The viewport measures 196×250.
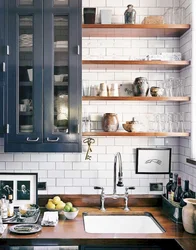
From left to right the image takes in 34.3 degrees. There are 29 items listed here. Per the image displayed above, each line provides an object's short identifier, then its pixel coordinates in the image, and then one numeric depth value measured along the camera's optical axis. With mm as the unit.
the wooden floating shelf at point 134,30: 2621
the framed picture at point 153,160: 2867
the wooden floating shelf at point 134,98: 2658
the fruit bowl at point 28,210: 2487
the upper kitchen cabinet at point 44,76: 2518
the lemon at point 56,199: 2673
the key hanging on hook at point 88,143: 2836
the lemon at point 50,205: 2645
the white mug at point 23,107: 2533
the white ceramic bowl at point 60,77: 2541
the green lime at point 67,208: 2482
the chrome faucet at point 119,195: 2701
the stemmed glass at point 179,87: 2773
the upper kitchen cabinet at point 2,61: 2514
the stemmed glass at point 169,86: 2777
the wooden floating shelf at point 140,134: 2650
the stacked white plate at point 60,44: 2539
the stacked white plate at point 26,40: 2535
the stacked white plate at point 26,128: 2527
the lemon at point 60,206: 2638
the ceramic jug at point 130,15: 2674
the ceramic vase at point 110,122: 2715
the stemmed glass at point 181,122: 2771
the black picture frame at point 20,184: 2814
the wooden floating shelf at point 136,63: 2641
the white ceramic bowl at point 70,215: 2461
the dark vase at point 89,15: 2699
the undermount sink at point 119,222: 2568
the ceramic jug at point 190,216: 2133
